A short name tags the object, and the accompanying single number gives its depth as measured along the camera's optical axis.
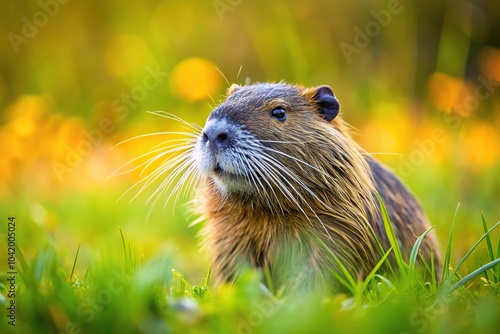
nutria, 3.22
